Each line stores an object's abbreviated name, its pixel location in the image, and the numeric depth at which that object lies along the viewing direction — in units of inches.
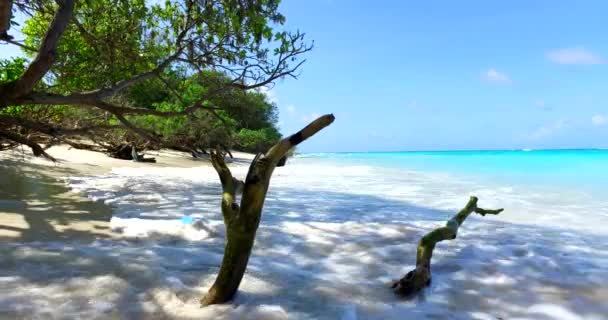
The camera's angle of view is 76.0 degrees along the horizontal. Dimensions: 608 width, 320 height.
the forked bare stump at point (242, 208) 77.4
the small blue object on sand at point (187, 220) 182.1
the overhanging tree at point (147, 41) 260.4
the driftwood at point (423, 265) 105.6
